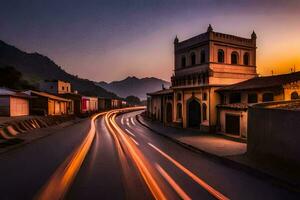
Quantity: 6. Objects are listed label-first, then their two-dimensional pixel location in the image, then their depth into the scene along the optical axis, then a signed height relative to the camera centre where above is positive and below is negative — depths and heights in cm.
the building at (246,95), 1983 +71
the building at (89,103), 5946 -20
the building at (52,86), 6234 +506
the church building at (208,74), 2547 +396
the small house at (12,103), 3097 -4
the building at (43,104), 3822 -26
